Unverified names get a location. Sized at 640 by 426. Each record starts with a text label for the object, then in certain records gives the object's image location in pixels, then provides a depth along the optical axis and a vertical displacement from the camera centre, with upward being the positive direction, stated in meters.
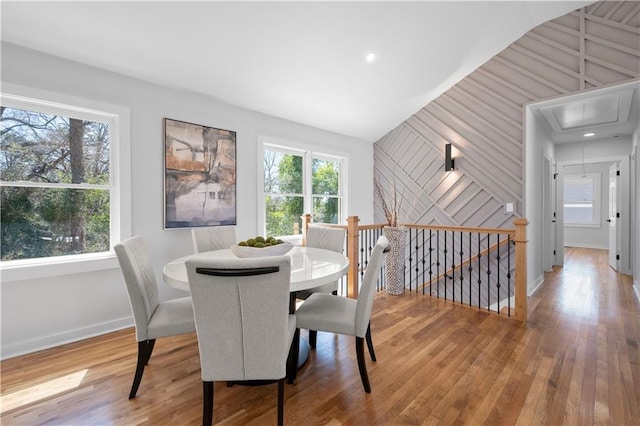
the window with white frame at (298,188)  4.08 +0.36
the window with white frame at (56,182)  2.29 +0.27
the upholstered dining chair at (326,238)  2.88 -0.29
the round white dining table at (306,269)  1.60 -0.38
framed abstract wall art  3.03 +0.41
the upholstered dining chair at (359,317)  1.79 -0.68
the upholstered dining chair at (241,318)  1.28 -0.50
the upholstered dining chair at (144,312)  1.68 -0.64
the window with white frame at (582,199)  7.40 +0.26
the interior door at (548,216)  4.70 -0.12
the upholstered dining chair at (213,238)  2.78 -0.27
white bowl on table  1.90 -0.26
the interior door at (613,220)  5.04 -0.21
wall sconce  4.36 +0.77
